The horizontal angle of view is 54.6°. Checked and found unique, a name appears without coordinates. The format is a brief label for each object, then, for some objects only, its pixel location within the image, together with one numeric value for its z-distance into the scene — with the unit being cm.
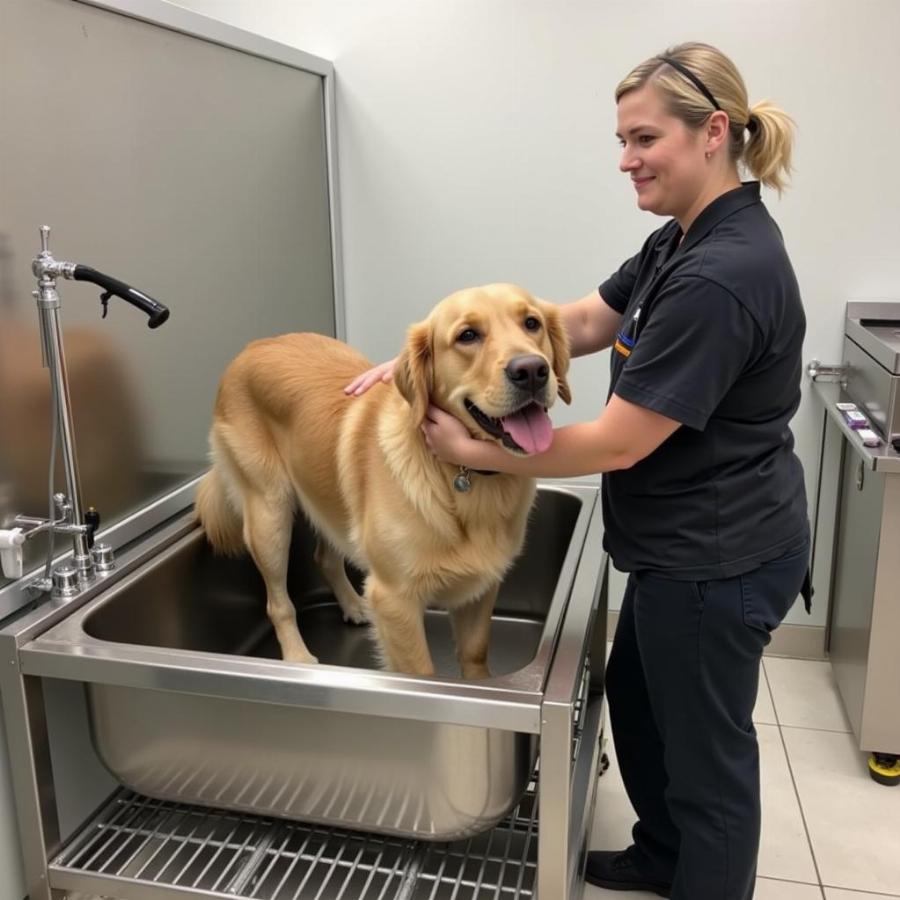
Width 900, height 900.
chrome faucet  131
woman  112
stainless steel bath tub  119
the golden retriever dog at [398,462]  129
